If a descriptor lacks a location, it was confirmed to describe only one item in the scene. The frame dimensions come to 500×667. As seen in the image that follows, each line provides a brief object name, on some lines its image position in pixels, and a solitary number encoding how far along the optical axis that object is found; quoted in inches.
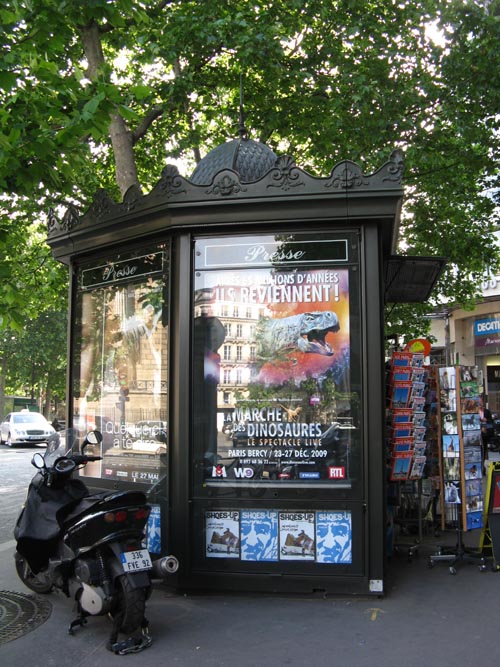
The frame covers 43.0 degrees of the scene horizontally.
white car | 1120.2
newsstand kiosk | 207.0
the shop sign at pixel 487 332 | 1040.8
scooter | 168.7
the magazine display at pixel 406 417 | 248.5
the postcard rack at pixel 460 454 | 249.3
